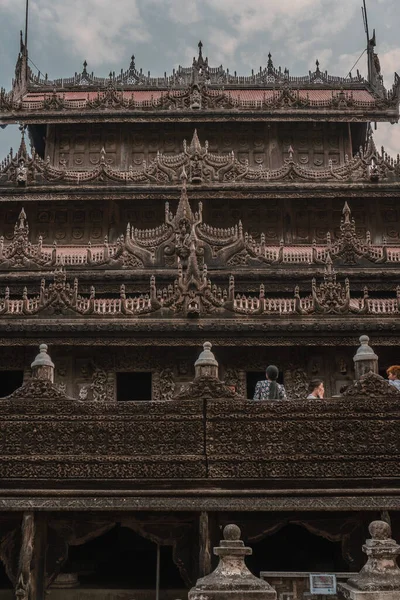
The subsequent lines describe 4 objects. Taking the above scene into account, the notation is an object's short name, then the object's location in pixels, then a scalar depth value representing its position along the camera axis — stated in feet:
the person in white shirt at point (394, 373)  34.12
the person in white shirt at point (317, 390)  31.65
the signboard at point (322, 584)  23.56
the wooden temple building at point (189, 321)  26.14
